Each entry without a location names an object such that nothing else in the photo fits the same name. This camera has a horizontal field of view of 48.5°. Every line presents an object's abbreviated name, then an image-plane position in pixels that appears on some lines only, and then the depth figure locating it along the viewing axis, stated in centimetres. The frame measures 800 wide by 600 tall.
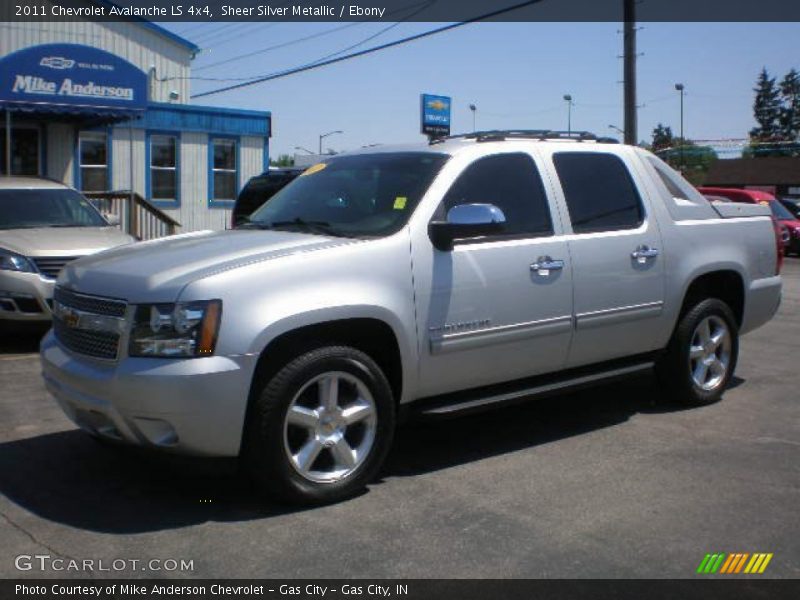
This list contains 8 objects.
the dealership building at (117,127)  1686
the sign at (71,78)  1638
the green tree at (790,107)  10869
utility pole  2114
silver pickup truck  416
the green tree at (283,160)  6857
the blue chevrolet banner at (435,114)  3148
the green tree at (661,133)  14138
